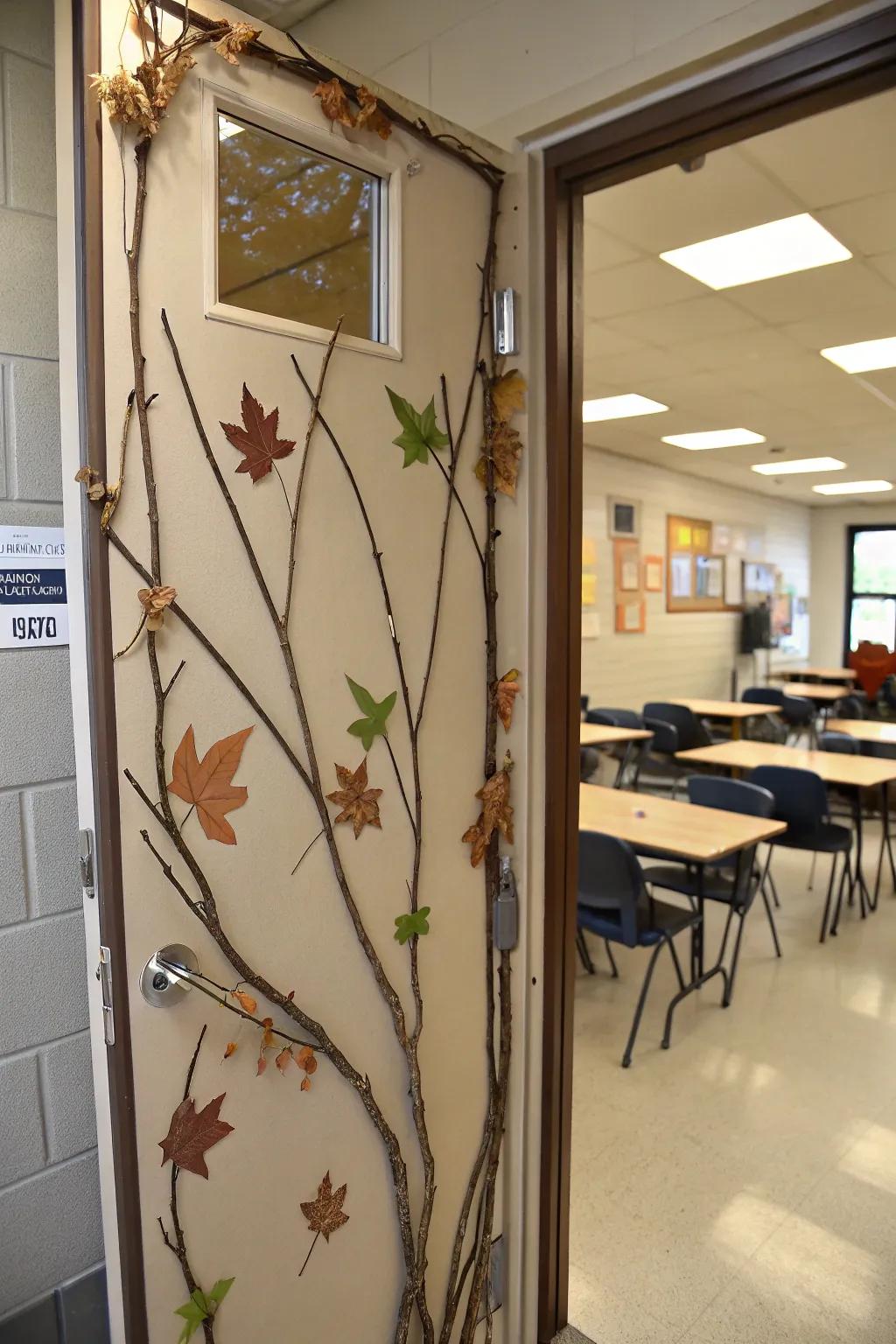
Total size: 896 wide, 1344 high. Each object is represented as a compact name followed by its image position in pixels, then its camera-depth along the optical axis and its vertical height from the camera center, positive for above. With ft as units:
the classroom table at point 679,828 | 10.50 -2.78
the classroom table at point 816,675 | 33.55 -2.39
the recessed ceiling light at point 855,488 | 31.07 +4.58
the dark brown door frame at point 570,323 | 4.33 +1.81
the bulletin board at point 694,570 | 27.68 +1.48
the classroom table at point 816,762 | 14.96 -2.78
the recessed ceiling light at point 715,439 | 22.06 +4.56
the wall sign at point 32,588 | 4.70 +0.16
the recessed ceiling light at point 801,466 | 26.22 +4.55
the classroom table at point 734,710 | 23.21 -2.60
